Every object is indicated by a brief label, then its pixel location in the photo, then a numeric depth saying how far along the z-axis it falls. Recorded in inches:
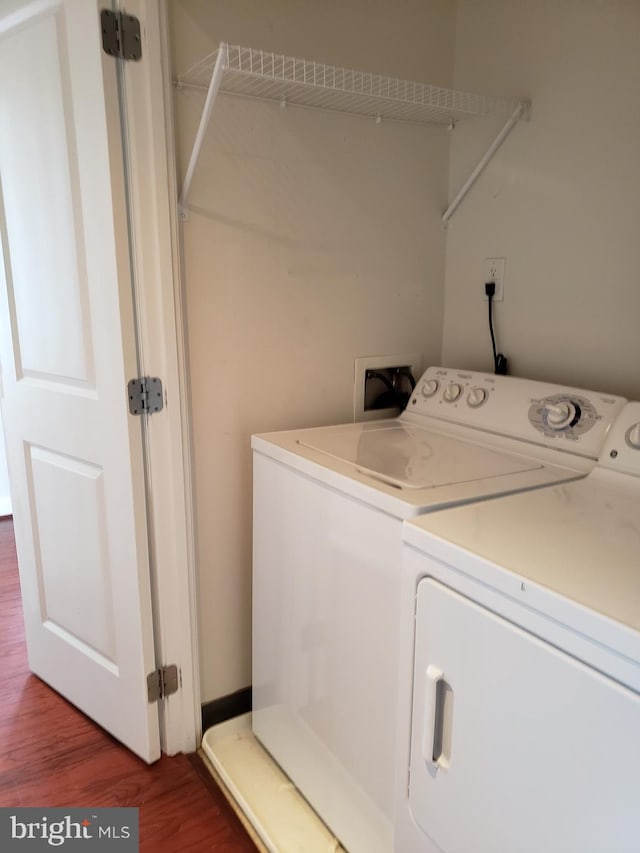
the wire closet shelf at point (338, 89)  57.6
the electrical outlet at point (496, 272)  72.3
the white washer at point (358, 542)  49.2
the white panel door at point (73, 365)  57.3
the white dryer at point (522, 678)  30.6
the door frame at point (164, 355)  55.6
